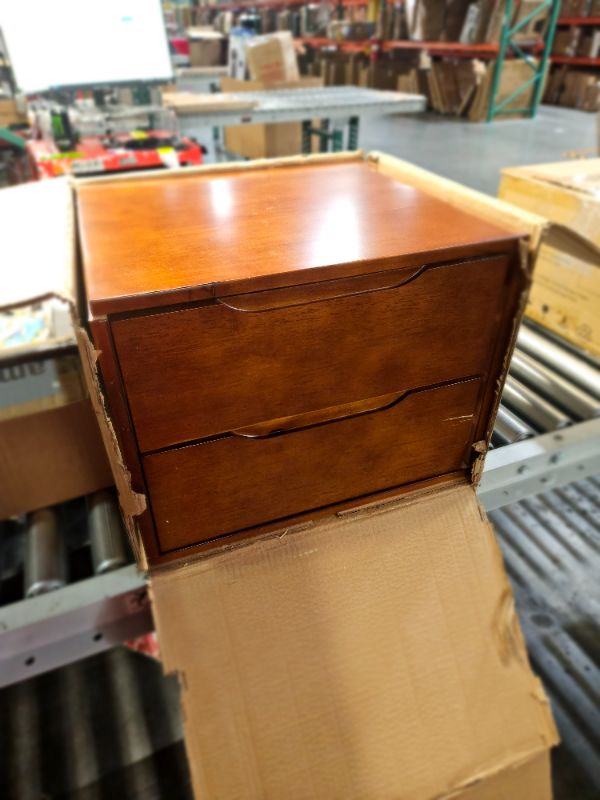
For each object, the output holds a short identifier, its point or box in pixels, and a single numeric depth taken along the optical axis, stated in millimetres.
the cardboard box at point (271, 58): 3549
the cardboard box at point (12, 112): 2402
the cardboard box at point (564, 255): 1042
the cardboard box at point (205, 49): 5922
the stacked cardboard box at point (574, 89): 5820
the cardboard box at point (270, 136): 3895
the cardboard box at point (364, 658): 622
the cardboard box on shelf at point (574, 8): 5441
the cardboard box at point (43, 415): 692
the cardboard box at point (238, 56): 3799
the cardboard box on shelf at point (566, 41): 5684
